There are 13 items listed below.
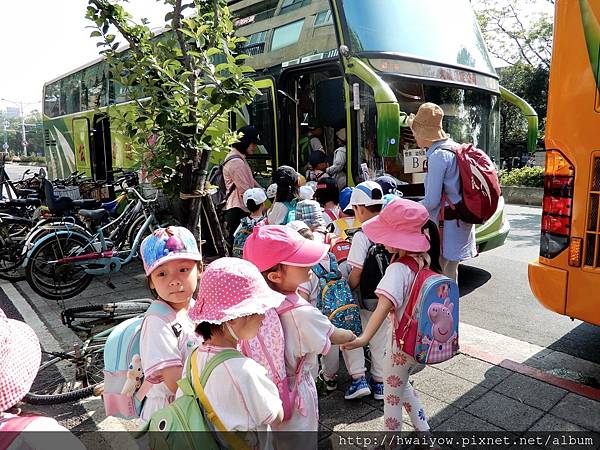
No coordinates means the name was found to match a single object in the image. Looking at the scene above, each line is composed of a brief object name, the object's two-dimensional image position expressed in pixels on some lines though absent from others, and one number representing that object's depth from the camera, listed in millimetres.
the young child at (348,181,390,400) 3025
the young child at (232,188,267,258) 4410
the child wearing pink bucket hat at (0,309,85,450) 1204
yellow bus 2814
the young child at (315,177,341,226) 4160
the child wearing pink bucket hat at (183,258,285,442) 1450
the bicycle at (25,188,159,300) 5840
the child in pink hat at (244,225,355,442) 1979
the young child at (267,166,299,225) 4055
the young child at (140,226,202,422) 1836
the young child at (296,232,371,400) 2979
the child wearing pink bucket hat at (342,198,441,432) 2338
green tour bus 5160
